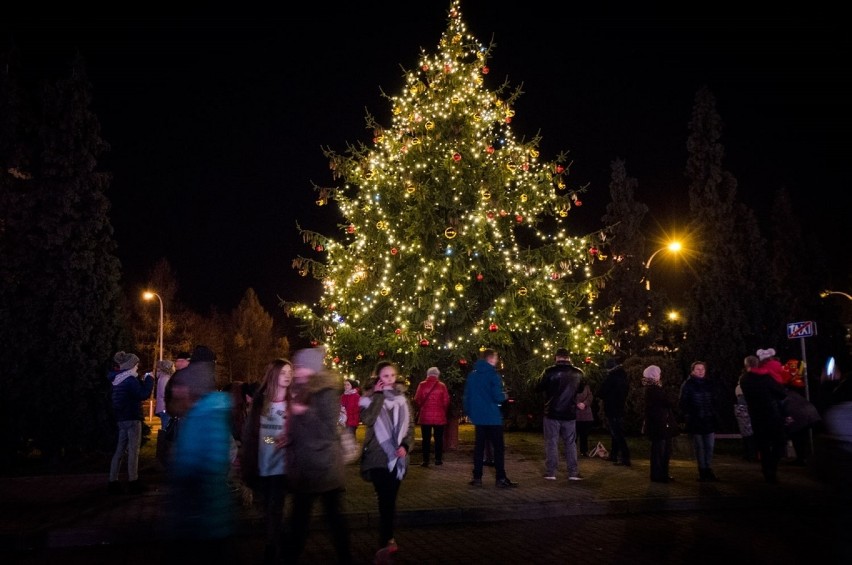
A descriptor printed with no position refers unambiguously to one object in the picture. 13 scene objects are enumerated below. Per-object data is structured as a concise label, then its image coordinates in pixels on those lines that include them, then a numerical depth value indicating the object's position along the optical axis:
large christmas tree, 17.09
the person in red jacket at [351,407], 15.10
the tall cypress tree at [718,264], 22.45
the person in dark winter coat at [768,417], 11.49
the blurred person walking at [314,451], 6.11
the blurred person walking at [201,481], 4.58
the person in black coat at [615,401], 13.84
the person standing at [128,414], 10.78
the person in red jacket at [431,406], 13.80
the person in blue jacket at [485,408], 11.26
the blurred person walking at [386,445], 7.05
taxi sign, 14.92
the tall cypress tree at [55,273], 14.09
